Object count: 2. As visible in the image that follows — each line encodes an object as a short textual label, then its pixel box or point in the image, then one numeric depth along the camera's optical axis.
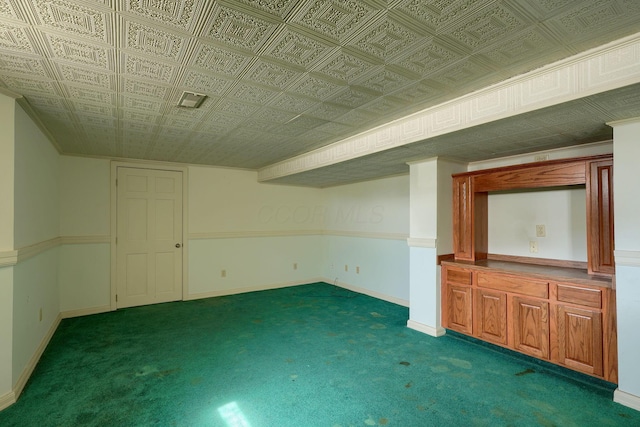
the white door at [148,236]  4.74
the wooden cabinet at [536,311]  2.52
